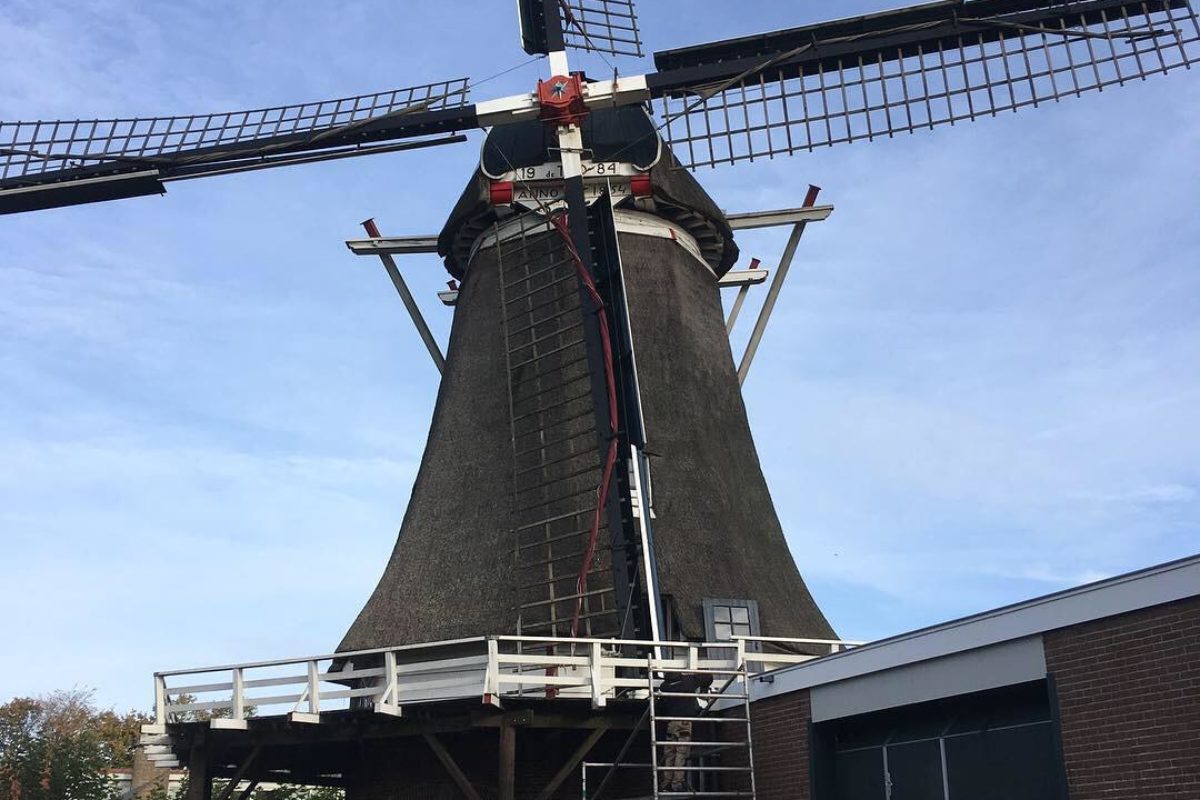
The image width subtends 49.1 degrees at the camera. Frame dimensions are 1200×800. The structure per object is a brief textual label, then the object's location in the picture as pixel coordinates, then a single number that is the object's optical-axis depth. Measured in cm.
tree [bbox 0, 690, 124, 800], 2238
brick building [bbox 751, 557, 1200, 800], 823
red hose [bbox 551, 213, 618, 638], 1375
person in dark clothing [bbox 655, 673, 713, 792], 1260
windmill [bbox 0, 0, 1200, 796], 1455
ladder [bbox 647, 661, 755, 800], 1213
